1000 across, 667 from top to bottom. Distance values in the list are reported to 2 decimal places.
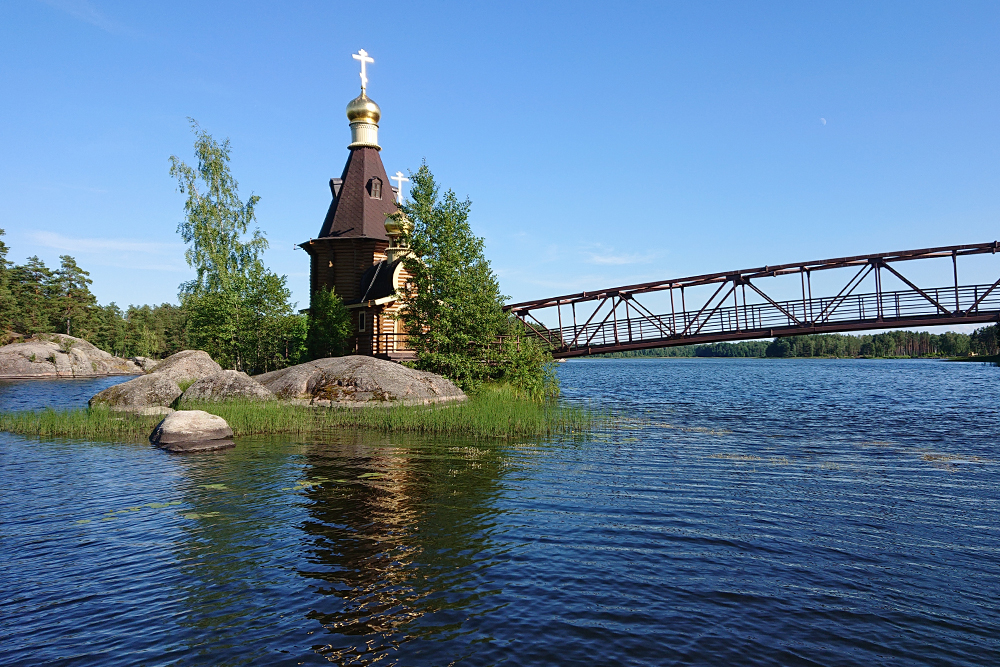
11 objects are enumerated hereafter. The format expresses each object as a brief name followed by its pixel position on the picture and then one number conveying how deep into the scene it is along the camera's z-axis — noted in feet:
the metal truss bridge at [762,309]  87.10
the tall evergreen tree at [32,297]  239.71
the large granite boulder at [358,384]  78.33
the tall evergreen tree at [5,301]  215.31
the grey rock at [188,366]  90.63
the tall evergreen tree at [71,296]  267.59
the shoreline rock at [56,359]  208.23
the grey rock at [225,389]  72.90
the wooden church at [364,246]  117.39
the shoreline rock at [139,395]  73.46
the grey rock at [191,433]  52.54
